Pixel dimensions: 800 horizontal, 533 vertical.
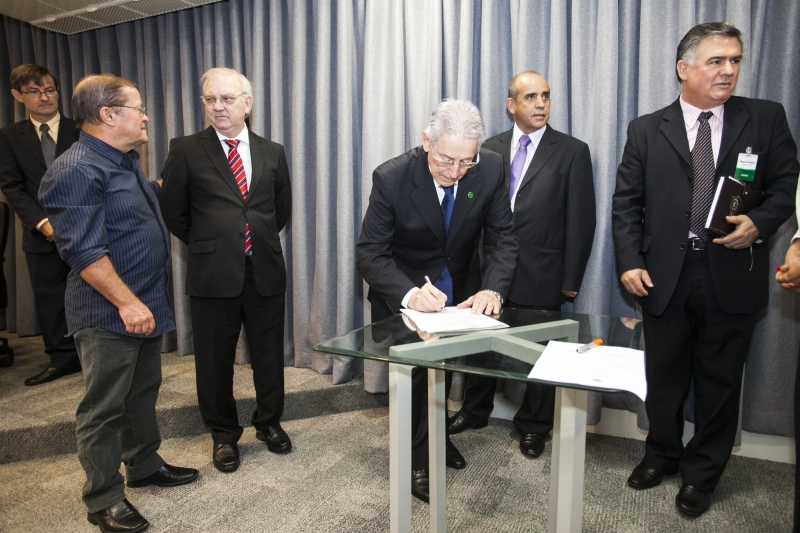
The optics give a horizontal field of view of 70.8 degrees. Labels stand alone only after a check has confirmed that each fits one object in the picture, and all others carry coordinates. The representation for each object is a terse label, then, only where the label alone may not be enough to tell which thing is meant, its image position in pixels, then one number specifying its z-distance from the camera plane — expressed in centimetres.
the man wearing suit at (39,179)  331
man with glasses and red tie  246
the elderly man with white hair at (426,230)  201
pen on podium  137
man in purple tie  261
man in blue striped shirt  184
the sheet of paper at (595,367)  112
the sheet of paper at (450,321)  155
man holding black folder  215
